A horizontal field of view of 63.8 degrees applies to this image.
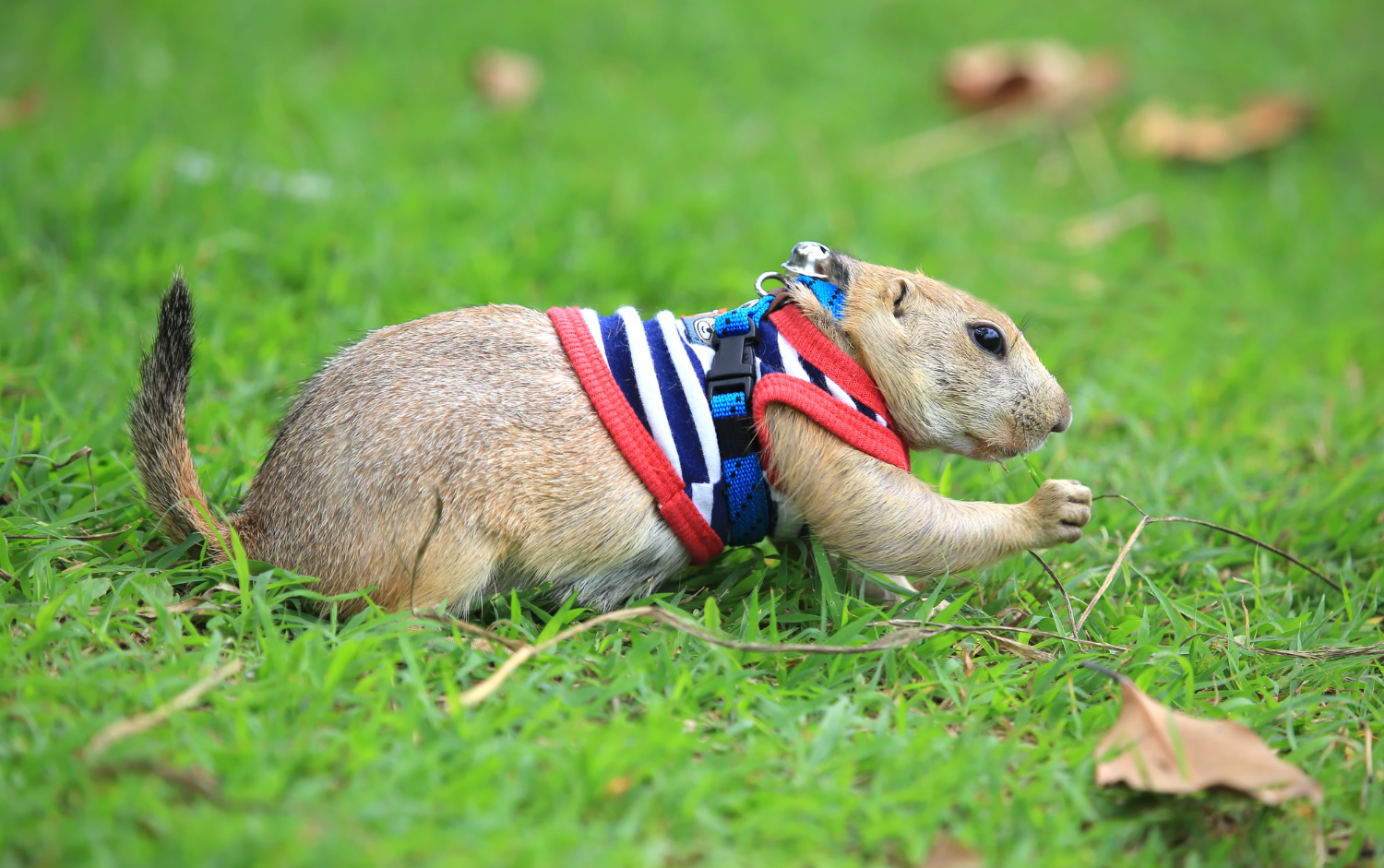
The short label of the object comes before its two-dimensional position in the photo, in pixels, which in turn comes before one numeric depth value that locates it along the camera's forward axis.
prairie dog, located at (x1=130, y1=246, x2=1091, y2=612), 2.92
